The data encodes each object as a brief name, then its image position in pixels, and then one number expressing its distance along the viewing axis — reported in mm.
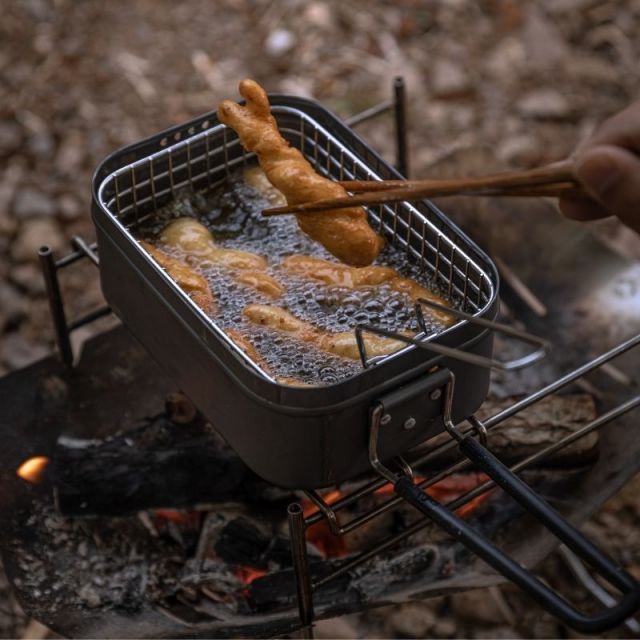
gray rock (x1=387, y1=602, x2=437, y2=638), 2277
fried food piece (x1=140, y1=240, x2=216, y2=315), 1789
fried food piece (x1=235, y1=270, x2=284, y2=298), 1835
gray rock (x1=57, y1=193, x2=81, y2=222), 3296
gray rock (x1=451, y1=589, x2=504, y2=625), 2297
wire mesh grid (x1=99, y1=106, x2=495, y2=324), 1777
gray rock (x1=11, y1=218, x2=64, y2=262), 3178
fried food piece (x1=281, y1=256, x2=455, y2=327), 1804
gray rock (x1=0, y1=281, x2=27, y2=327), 3020
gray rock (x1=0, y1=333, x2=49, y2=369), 2914
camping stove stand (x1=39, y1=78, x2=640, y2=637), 1415
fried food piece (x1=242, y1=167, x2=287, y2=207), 2072
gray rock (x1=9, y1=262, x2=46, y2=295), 3092
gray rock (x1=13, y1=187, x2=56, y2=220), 3289
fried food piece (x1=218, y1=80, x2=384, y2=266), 1768
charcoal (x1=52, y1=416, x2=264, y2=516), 2100
